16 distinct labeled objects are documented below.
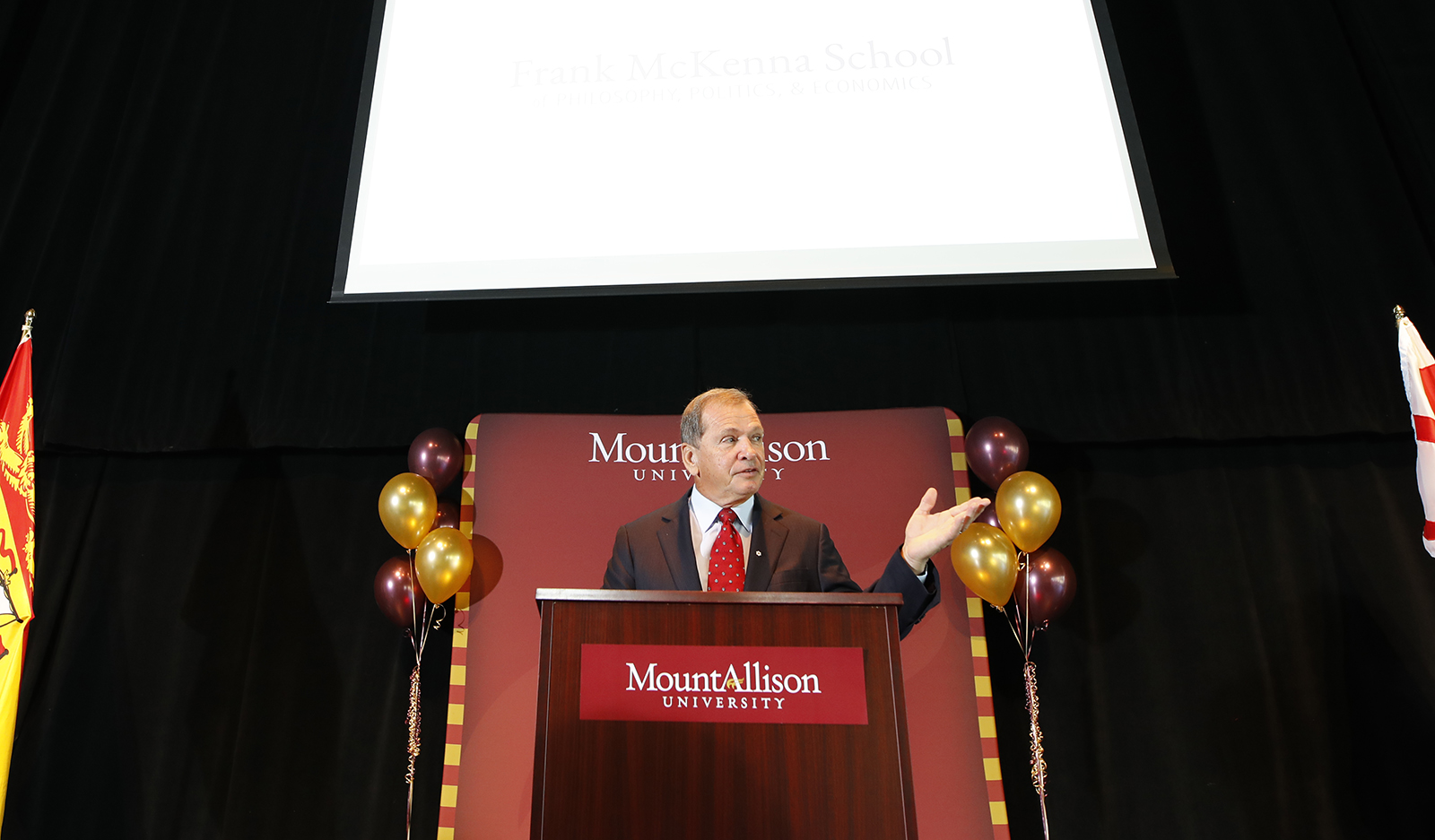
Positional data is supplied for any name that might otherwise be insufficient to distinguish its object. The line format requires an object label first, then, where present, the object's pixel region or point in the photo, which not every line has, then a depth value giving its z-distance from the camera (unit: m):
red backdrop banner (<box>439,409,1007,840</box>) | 2.85
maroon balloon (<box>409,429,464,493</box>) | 3.10
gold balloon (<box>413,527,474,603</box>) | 2.88
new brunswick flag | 2.61
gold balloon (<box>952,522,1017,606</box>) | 2.77
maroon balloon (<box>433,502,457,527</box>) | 3.14
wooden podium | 1.40
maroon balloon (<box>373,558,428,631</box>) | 2.95
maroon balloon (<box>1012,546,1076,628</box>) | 2.83
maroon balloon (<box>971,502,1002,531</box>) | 3.00
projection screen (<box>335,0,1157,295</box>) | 3.19
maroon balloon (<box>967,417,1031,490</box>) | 2.98
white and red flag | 2.87
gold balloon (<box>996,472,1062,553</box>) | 2.82
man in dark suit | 2.70
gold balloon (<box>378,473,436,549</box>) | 2.94
